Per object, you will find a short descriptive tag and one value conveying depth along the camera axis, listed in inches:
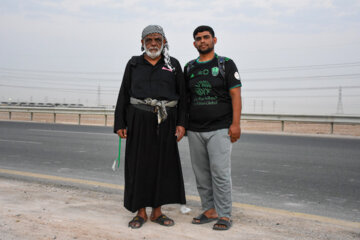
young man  141.7
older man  143.1
